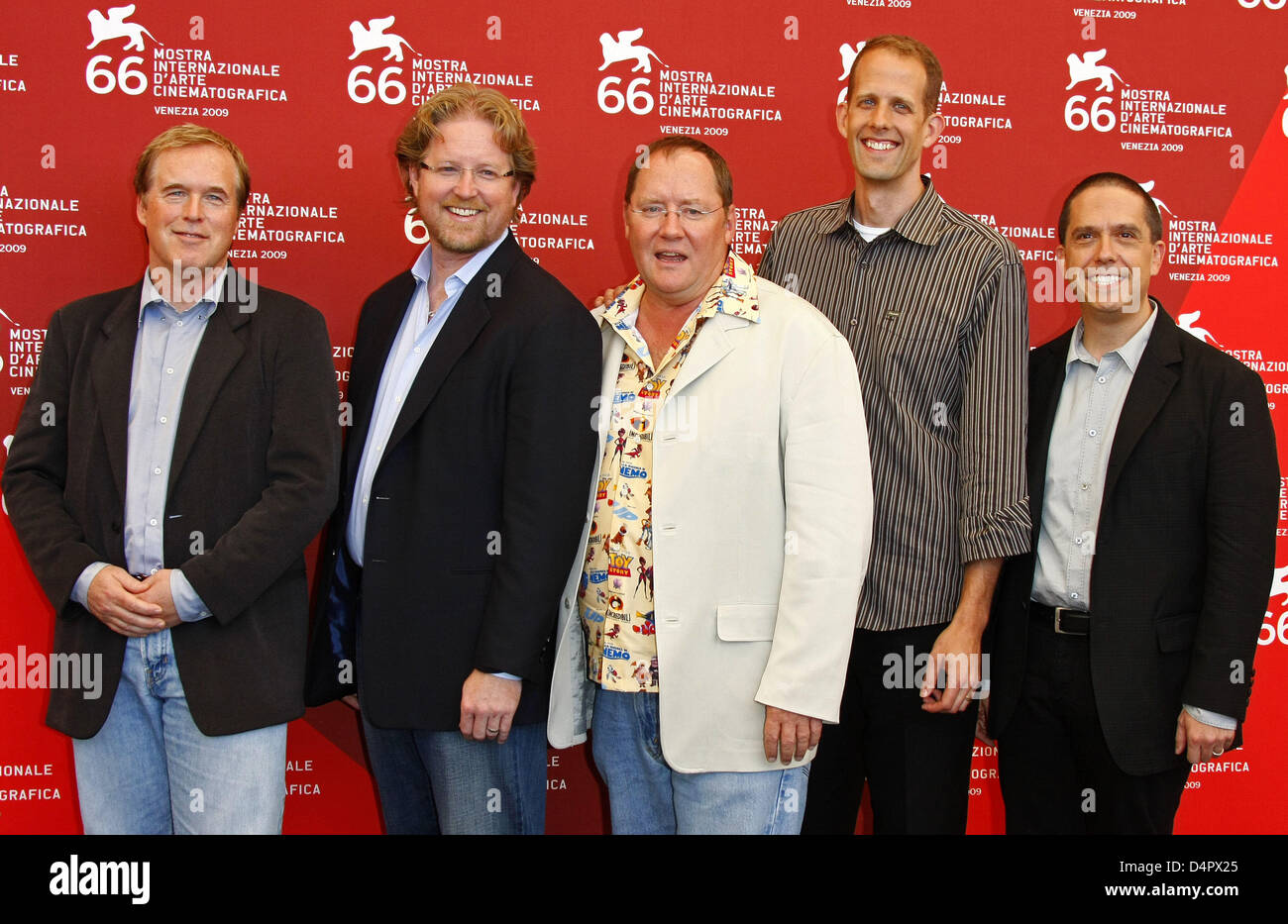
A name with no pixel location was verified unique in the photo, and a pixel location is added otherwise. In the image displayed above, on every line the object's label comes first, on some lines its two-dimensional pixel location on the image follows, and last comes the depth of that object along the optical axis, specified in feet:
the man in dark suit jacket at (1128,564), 7.78
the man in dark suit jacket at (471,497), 7.19
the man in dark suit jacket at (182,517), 7.45
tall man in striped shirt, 8.11
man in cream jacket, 7.16
